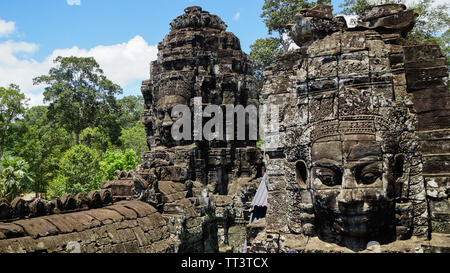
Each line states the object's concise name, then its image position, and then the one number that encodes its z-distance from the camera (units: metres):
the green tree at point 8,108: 23.75
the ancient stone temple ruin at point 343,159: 4.92
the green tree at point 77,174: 20.80
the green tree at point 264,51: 24.27
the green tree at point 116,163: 23.05
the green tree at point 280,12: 21.47
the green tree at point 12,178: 18.12
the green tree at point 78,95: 29.25
